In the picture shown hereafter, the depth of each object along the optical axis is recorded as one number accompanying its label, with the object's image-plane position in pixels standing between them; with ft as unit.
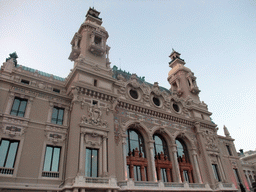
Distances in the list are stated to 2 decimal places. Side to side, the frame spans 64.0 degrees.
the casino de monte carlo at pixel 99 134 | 67.87
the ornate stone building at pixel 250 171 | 157.38
